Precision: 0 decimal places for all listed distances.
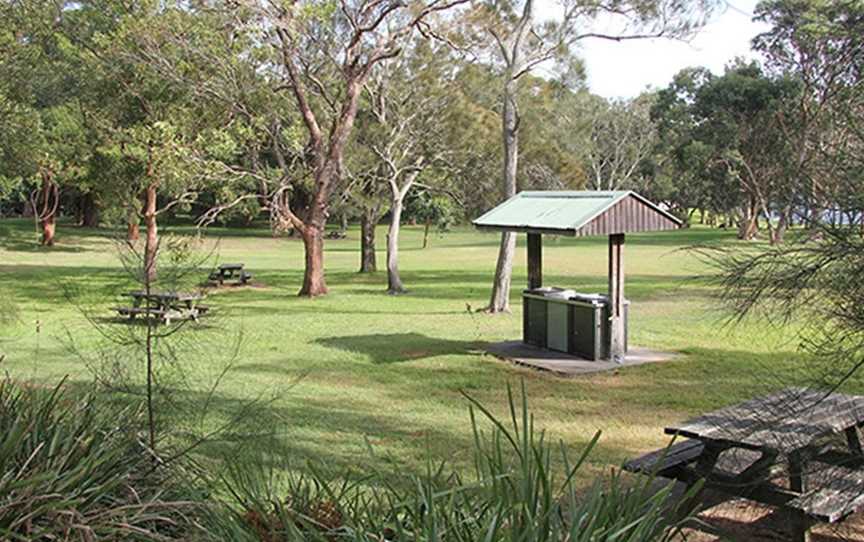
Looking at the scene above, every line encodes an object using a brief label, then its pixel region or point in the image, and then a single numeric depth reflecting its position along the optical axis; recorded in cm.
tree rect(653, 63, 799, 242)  3869
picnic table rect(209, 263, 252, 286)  2285
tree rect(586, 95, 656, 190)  5328
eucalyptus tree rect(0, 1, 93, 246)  1370
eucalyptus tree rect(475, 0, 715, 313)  1672
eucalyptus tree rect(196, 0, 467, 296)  1902
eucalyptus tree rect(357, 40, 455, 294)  2283
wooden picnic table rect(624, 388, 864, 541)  443
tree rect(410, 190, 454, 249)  3625
